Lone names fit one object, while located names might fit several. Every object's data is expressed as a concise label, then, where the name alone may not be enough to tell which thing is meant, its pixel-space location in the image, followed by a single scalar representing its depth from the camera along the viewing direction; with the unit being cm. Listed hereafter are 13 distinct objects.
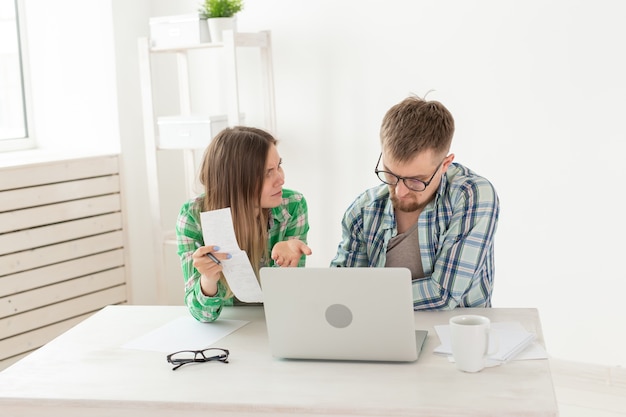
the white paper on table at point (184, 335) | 184
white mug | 155
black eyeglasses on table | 170
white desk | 144
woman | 217
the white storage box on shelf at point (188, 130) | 363
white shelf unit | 360
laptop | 159
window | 396
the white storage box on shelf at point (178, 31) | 362
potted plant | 359
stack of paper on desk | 164
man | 203
